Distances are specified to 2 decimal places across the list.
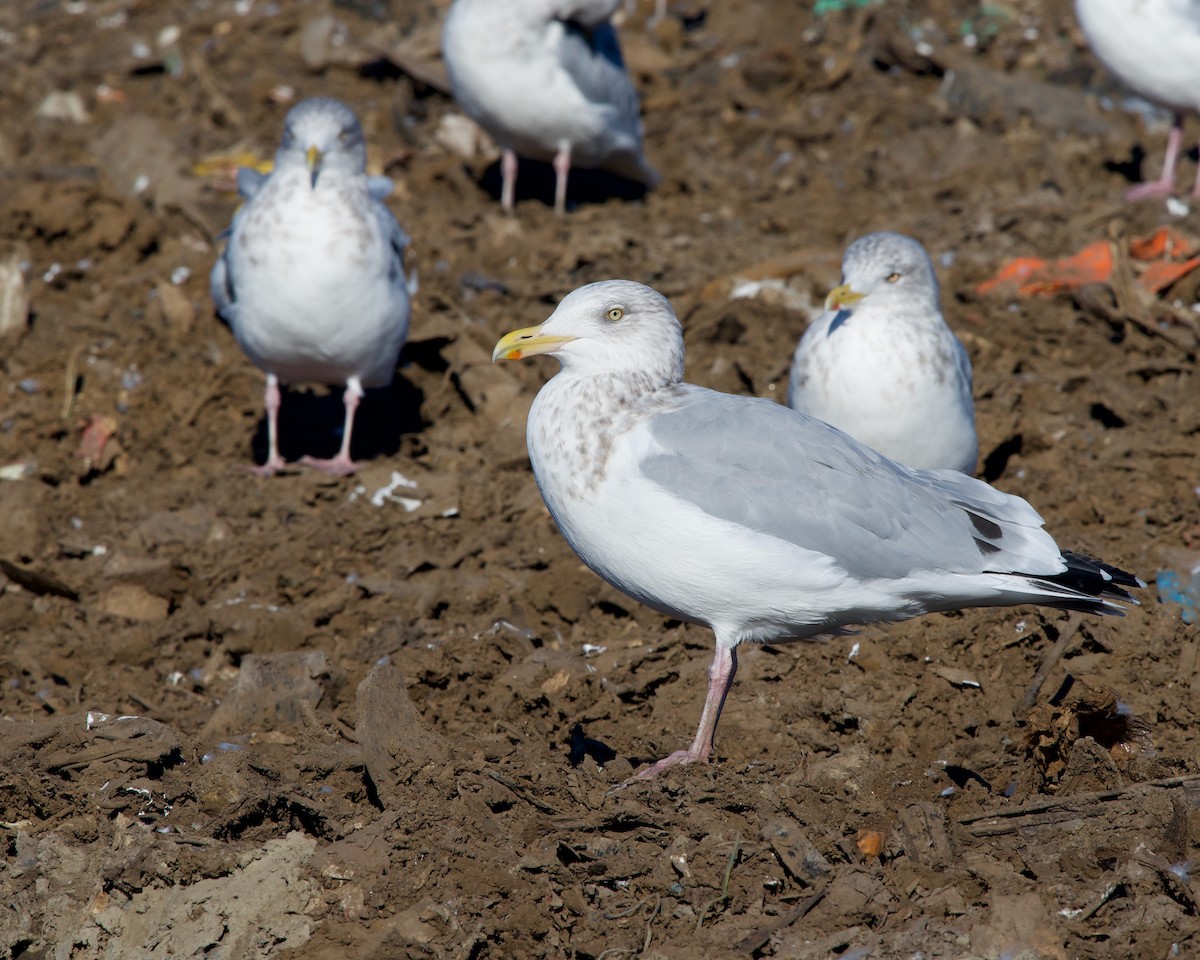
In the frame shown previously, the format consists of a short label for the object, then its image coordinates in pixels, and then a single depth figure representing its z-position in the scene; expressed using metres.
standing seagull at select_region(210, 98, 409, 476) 15.01
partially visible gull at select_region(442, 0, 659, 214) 21.28
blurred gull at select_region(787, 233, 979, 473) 12.55
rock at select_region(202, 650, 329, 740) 11.30
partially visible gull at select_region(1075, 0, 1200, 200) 20.86
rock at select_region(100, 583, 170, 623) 13.77
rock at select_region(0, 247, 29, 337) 18.67
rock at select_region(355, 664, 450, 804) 9.78
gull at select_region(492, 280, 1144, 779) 9.43
